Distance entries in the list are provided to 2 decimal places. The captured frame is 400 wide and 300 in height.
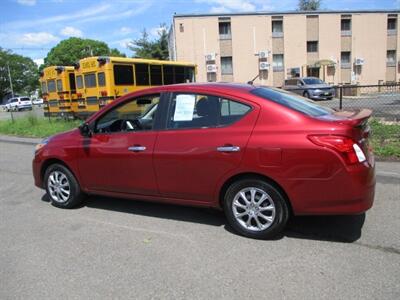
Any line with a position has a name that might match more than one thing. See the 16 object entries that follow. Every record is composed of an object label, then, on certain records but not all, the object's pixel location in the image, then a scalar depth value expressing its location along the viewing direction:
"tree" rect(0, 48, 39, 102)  84.94
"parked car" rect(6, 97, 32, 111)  50.81
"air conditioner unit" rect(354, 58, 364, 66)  45.38
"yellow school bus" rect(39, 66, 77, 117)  21.66
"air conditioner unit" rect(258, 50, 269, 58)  43.51
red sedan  4.11
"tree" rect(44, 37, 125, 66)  83.06
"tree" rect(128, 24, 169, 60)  66.38
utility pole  79.62
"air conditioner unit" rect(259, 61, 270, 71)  43.91
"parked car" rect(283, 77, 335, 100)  24.22
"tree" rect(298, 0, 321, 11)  77.34
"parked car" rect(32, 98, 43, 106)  60.36
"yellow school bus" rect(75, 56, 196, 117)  18.50
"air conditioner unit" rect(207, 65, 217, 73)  43.00
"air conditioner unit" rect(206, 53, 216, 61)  42.88
